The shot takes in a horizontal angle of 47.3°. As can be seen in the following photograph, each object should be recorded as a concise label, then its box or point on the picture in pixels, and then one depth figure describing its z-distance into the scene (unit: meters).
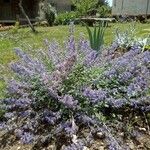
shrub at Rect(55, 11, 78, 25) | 9.74
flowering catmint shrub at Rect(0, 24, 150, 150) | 1.63
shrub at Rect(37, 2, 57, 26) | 8.99
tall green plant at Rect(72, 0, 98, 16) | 11.81
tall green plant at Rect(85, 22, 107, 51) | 2.49
